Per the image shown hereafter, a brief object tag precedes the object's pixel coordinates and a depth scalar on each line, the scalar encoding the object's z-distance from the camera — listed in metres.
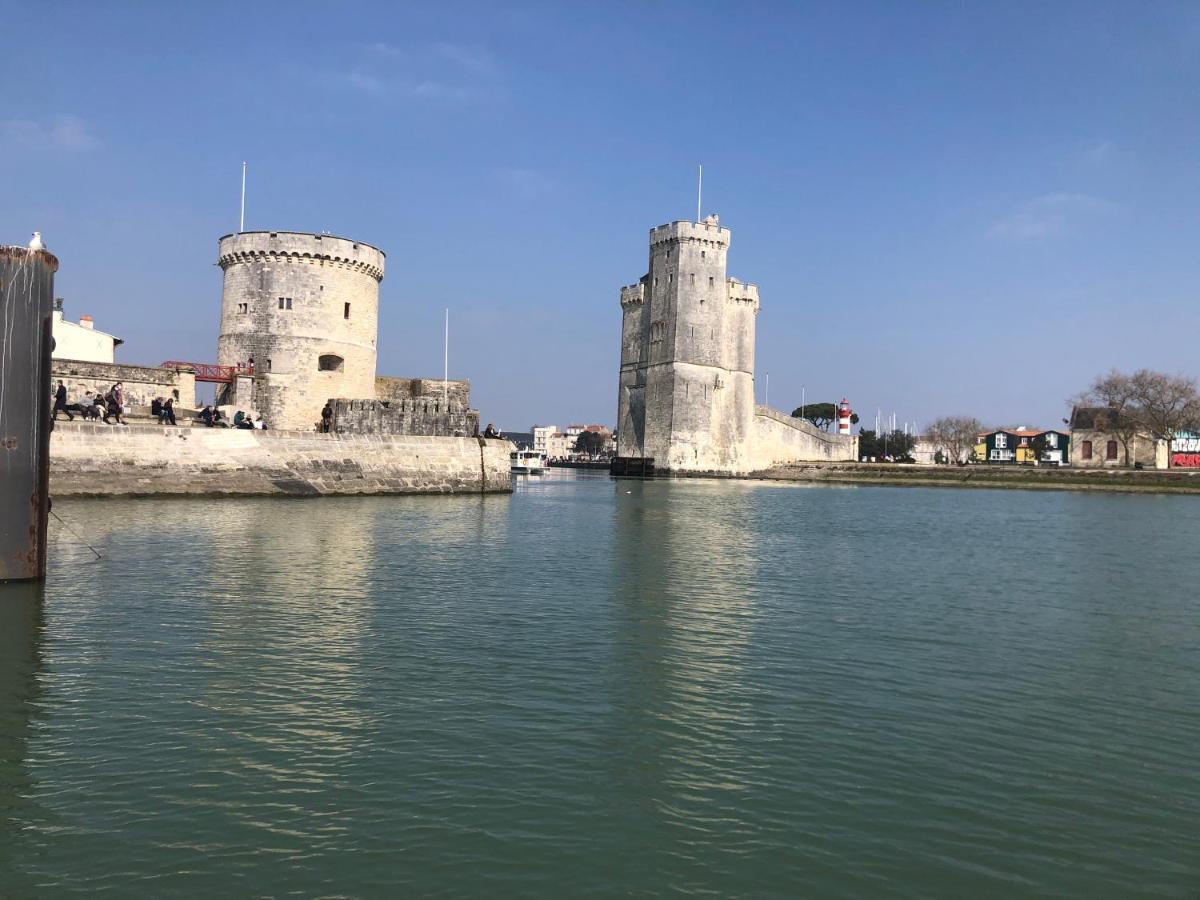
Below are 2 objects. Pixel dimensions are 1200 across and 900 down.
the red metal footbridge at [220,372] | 38.28
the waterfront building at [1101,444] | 83.81
